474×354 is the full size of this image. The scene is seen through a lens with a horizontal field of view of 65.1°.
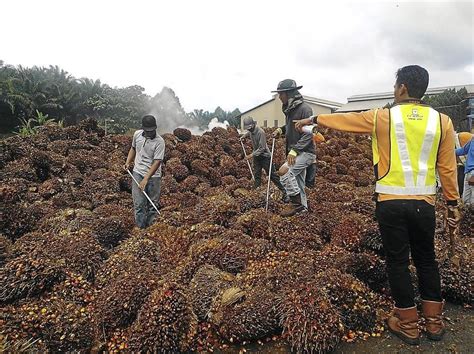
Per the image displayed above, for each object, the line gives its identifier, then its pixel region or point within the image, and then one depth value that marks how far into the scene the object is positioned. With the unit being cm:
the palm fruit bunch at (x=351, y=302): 379
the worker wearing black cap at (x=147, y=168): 700
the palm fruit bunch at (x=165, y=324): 345
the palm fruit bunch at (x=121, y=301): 379
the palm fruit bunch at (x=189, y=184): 1035
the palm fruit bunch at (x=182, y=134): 1459
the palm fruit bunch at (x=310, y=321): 340
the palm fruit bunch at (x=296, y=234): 512
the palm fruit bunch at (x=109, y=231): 605
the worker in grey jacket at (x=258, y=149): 971
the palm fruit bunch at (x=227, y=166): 1193
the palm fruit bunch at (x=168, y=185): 989
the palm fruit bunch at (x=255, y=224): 559
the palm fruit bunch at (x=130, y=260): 445
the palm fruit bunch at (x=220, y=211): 634
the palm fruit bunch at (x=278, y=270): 408
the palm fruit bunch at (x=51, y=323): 358
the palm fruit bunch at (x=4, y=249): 509
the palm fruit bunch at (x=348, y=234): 508
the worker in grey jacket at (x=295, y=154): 607
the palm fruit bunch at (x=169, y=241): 510
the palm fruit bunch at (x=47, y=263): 415
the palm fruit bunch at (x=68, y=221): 622
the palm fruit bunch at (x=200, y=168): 1142
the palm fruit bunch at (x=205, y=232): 548
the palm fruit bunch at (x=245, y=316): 369
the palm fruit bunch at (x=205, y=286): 404
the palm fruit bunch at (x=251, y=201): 699
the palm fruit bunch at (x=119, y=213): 676
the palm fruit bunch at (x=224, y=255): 470
